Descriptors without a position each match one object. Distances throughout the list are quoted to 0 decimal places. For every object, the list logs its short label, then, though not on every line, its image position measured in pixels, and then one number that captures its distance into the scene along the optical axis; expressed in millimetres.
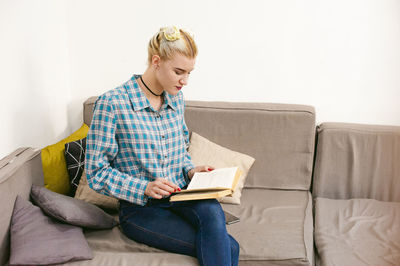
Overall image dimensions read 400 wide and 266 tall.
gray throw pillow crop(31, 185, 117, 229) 1524
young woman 1483
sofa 1831
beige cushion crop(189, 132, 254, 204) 2086
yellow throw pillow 1870
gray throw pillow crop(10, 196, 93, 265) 1377
